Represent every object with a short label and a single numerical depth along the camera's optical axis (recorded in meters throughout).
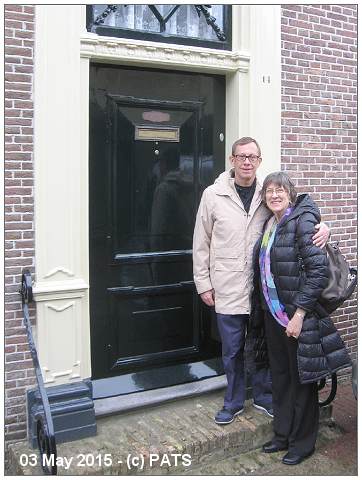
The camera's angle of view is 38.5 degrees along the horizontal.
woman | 3.22
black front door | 3.99
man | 3.63
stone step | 3.31
